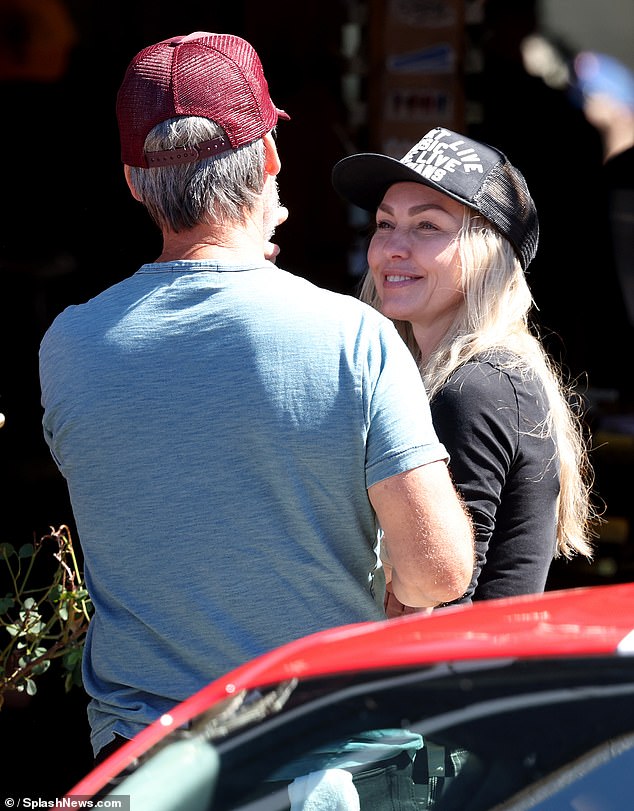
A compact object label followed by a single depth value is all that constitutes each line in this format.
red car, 8.35
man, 8.61
